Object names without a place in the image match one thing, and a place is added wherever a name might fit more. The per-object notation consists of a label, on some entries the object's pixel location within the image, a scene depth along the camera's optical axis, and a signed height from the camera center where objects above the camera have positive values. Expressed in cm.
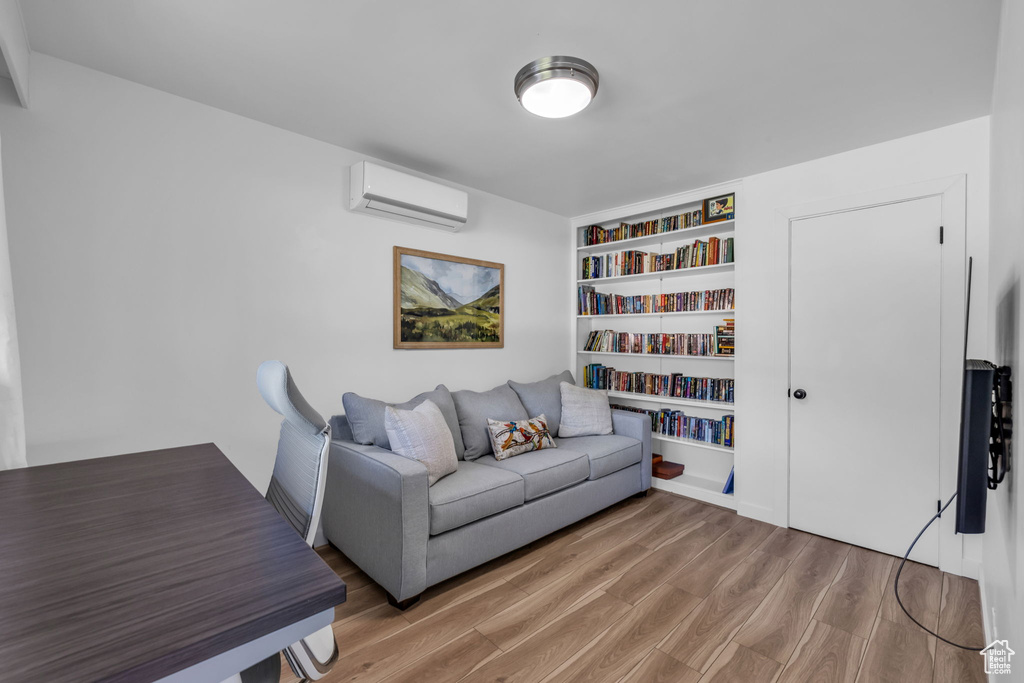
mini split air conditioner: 275 +86
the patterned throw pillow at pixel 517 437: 304 -72
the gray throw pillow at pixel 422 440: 245 -59
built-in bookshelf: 353 +8
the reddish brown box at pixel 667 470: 374 -113
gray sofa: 214 -89
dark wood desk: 54 -39
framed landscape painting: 318 +23
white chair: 94 -37
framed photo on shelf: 339 +95
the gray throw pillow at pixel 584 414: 360 -64
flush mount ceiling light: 190 +107
